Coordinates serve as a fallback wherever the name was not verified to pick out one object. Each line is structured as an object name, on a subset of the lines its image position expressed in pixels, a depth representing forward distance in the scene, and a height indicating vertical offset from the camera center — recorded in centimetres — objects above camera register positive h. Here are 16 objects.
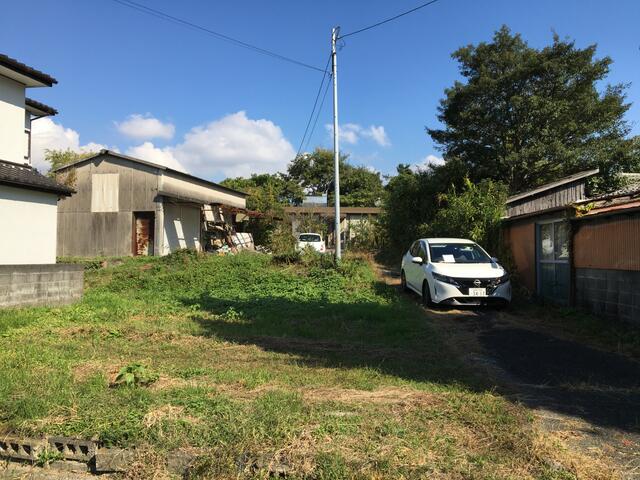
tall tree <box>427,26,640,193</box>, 2186 +648
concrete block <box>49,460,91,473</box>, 346 -148
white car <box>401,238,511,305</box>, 978 -34
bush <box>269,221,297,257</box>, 1788 +71
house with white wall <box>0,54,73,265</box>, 1092 +168
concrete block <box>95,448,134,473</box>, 338 -140
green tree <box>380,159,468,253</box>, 2303 +288
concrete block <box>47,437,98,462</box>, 353 -138
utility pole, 1723 +431
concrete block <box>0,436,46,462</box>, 360 -141
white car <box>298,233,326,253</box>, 2434 +109
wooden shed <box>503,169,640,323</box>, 781 +10
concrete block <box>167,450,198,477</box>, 328 -138
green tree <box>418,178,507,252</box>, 1370 +128
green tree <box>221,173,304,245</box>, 3051 +343
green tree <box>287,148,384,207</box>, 5003 +871
